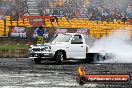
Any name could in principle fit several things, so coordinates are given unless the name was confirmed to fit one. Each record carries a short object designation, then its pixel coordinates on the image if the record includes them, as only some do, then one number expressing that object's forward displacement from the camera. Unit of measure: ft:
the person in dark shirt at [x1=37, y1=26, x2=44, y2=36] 90.83
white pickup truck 72.74
